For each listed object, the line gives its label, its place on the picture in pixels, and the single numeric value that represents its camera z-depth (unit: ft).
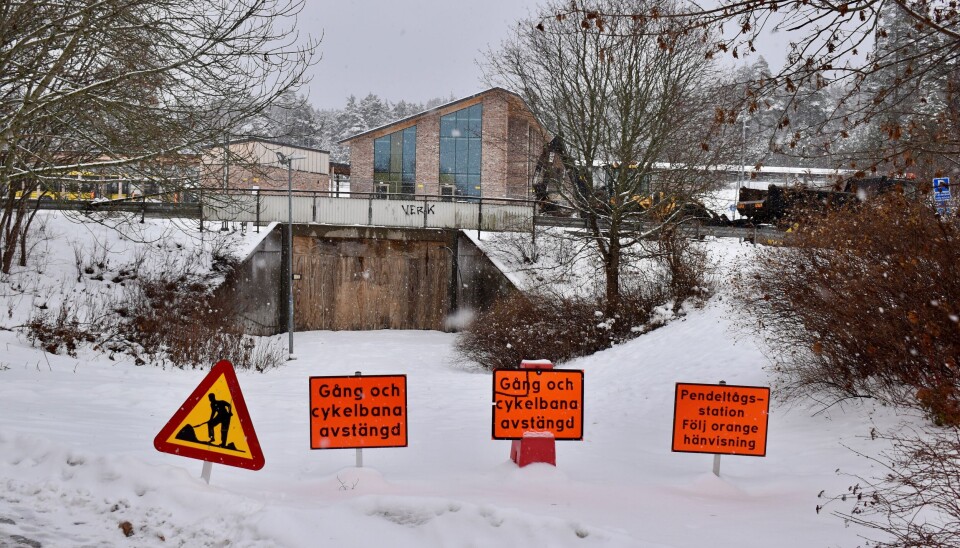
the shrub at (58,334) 49.90
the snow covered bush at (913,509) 15.01
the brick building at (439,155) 136.15
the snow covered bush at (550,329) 67.31
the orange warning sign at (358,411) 23.56
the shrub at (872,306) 27.99
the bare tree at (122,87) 30.83
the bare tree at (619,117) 65.16
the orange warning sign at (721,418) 24.99
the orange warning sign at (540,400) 25.43
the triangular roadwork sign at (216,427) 20.10
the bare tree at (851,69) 20.42
